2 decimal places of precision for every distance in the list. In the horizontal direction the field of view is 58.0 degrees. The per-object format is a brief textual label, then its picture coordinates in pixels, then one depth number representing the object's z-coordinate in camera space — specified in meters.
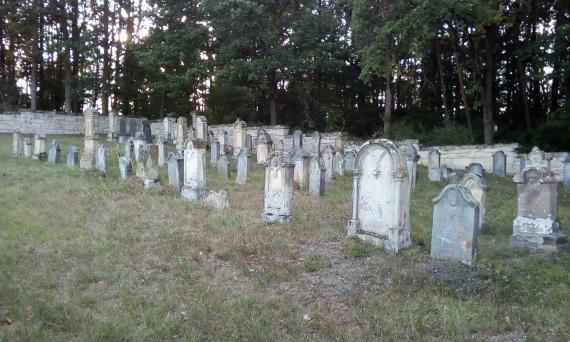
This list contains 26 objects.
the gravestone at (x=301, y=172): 13.37
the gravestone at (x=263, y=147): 17.78
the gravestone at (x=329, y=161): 15.23
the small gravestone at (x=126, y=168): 13.12
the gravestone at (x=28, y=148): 17.94
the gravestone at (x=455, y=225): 6.91
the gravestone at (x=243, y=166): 13.84
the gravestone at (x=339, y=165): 16.39
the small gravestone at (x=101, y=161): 14.01
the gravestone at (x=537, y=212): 8.04
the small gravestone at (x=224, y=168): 14.44
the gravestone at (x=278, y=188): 9.52
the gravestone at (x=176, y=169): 11.91
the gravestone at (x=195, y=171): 11.28
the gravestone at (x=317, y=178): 12.49
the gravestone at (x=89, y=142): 15.26
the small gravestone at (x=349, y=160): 17.48
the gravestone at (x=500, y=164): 18.98
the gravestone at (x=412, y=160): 14.15
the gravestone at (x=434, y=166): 16.12
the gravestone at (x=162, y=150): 16.45
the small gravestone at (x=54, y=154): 16.17
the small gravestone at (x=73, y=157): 15.85
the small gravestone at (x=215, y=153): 17.30
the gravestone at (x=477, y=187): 9.05
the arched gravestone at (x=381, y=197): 7.77
